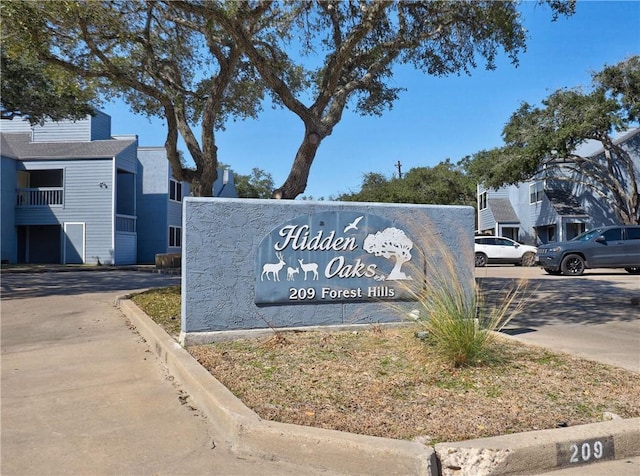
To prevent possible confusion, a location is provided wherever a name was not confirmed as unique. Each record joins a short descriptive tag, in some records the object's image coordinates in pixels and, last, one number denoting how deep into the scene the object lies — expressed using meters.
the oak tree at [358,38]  10.15
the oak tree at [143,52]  9.58
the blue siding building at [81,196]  28.09
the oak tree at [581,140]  25.56
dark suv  18.88
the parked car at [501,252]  26.25
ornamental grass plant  5.25
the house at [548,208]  31.23
